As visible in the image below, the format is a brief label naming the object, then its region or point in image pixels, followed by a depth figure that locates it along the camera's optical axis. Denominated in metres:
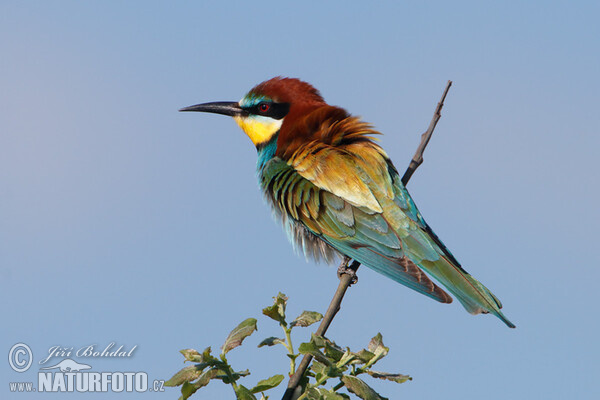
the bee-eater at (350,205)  5.31
